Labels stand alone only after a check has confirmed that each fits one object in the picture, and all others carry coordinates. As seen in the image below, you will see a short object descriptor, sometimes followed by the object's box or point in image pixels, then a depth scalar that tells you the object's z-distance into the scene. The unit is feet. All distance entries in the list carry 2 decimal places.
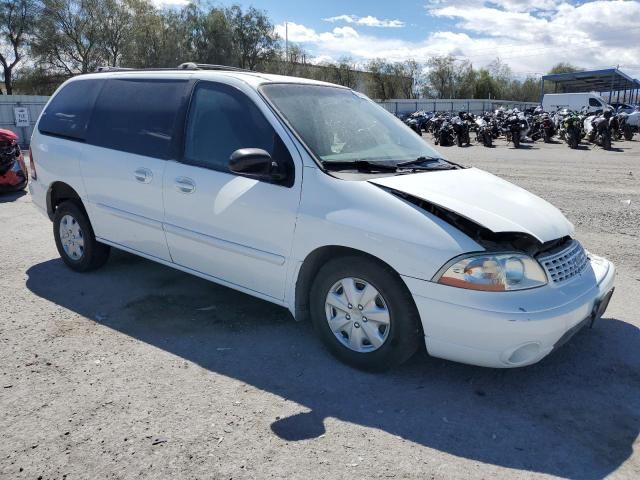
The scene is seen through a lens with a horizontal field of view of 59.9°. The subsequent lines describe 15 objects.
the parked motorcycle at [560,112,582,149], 67.75
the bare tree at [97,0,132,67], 150.51
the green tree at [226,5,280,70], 177.37
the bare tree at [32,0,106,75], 143.33
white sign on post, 67.26
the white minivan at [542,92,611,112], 111.86
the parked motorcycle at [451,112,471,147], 73.36
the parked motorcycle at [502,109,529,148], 70.13
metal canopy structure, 178.50
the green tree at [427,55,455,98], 245.45
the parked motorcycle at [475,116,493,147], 73.10
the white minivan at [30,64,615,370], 10.07
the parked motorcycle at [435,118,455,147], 74.23
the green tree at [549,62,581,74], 276.00
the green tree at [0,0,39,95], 137.49
